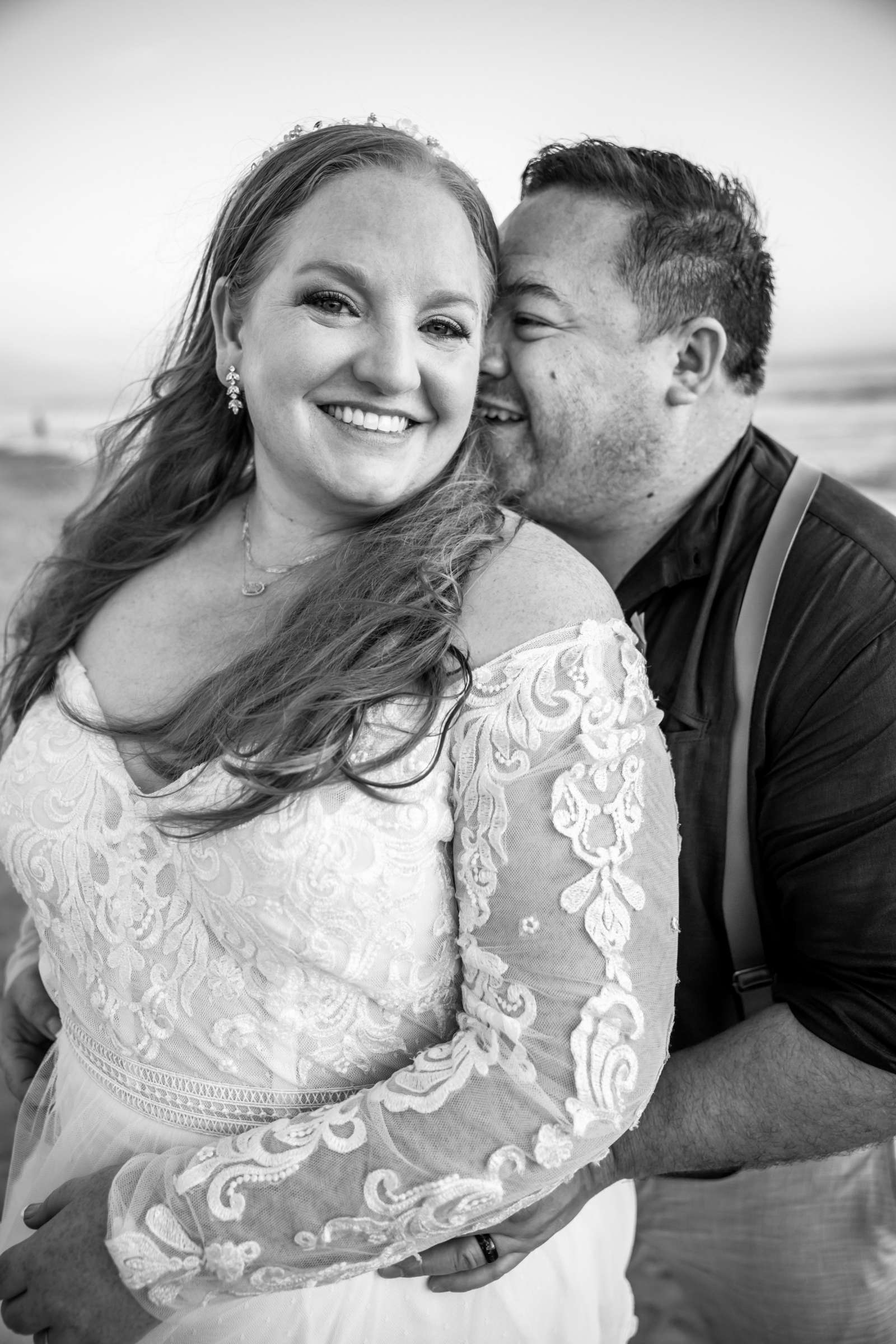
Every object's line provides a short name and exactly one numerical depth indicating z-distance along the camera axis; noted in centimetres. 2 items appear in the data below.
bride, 113
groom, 156
